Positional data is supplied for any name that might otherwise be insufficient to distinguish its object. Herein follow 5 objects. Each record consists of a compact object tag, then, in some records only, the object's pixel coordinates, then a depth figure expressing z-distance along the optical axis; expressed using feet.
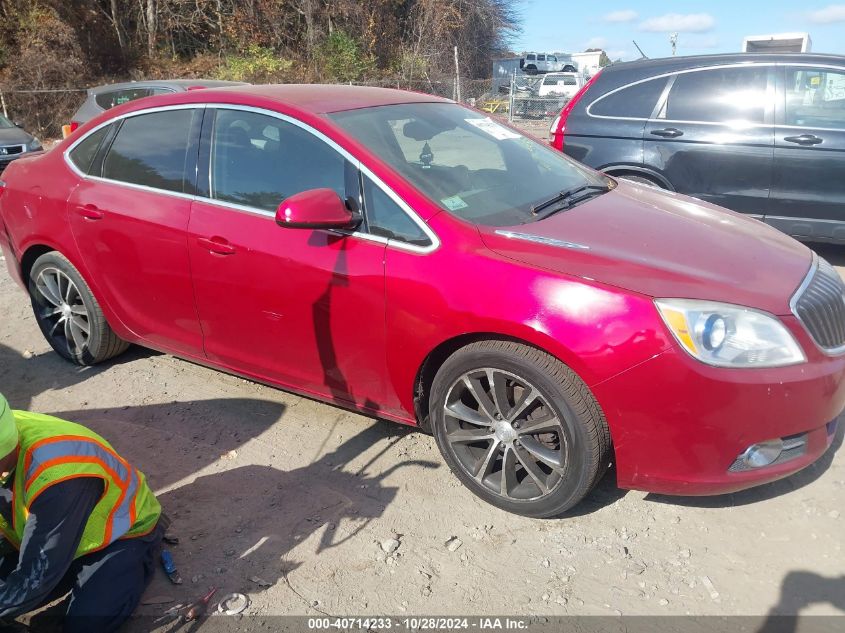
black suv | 18.26
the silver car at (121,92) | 32.35
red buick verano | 8.25
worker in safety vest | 7.09
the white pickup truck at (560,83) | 73.97
